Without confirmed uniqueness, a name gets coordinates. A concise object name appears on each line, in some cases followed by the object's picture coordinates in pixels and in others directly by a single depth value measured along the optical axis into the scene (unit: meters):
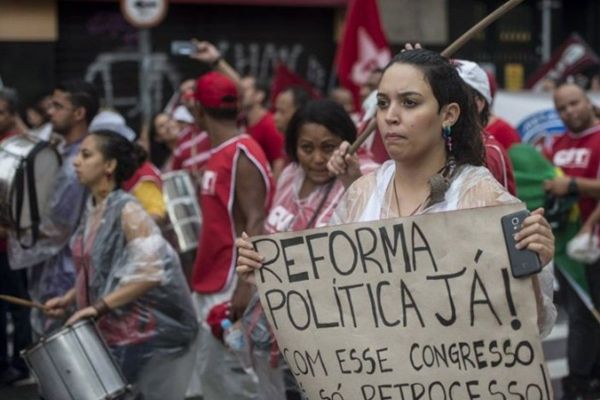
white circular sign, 11.45
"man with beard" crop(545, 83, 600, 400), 7.93
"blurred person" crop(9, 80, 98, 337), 7.06
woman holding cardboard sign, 3.74
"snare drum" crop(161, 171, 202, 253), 8.16
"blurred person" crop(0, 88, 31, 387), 8.57
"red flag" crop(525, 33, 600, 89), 14.05
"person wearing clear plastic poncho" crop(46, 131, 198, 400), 6.02
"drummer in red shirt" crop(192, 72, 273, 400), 6.55
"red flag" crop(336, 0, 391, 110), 10.30
